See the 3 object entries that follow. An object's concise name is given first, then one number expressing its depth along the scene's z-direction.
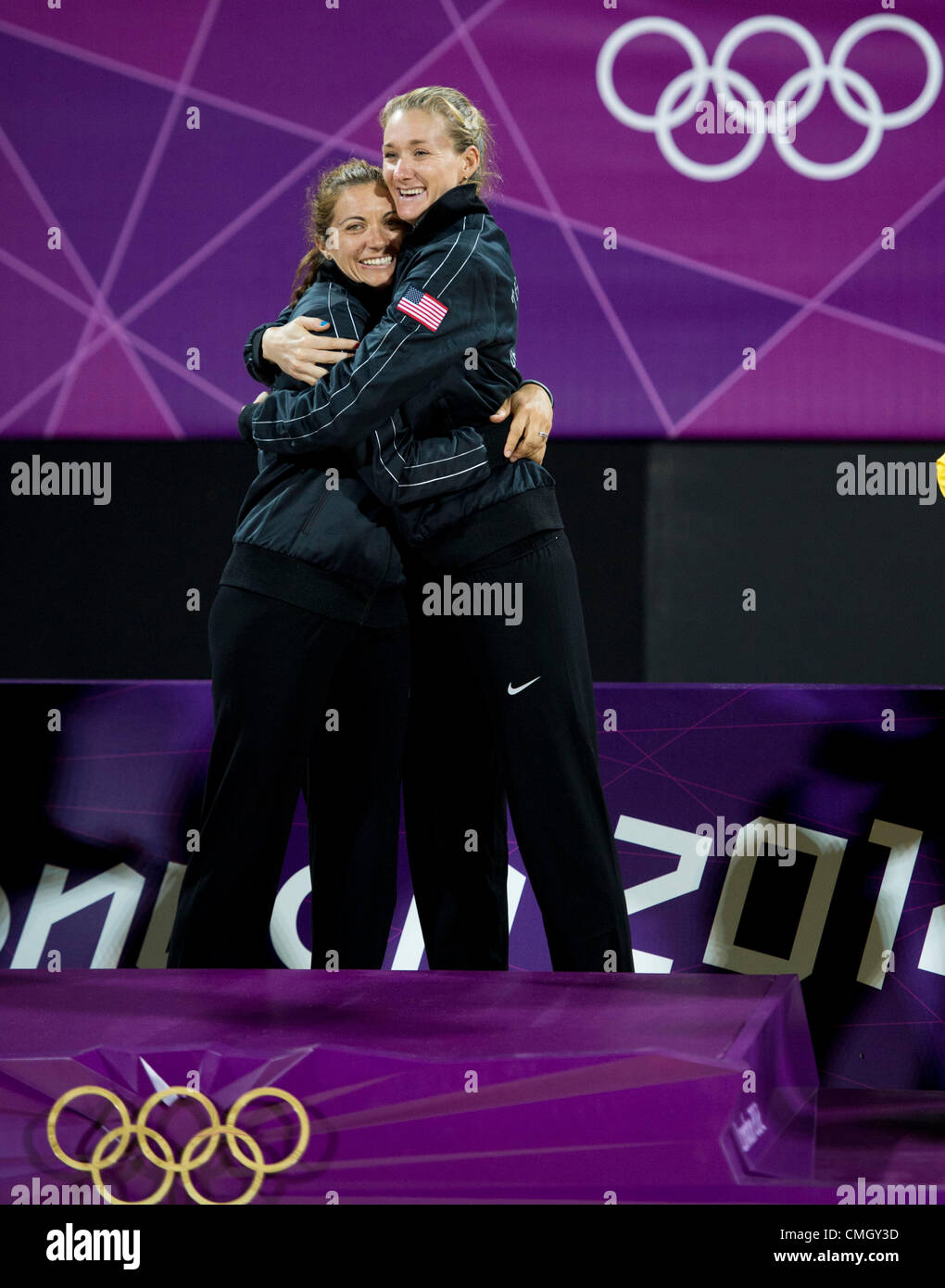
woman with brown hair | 4.78
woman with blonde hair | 4.68
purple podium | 2.91
